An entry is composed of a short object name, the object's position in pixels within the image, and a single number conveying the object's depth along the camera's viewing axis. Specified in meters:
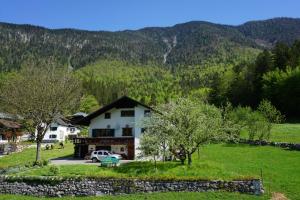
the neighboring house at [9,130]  58.16
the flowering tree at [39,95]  34.92
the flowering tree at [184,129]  26.71
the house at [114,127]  38.06
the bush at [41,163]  29.78
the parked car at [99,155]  34.86
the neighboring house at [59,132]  69.42
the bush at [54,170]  24.93
